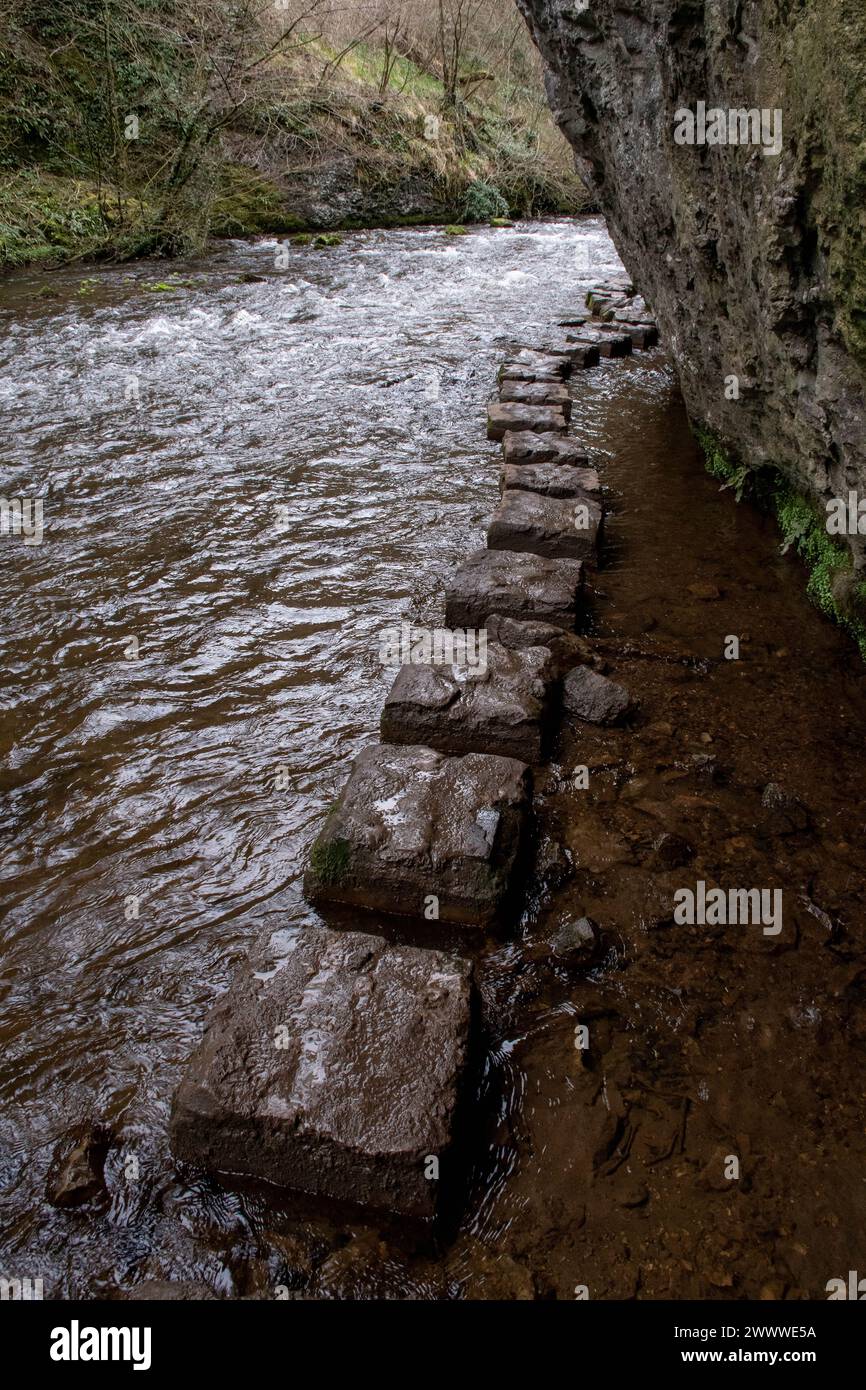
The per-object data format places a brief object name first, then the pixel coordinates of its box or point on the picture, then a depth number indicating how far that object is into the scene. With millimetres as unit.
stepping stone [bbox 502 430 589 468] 5516
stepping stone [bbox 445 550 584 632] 3918
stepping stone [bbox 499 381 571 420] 6641
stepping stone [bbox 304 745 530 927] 2508
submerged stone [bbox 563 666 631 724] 3385
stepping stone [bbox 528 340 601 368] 8141
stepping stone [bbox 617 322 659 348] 8938
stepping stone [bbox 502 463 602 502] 5016
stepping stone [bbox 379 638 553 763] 3178
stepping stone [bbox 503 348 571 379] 7414
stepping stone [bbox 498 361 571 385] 7098
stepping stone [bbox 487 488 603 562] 4496
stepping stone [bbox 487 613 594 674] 3725
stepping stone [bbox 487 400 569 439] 6117
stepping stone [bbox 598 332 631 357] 8531
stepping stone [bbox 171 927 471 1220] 1813
